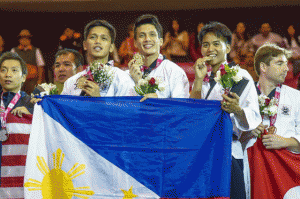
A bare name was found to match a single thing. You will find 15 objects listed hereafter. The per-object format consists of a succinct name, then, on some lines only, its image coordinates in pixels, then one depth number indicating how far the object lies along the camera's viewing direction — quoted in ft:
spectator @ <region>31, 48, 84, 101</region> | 35.45
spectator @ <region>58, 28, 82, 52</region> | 58.18
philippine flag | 22.58
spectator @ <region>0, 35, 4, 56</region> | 57.55
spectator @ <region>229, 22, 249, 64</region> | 55.01
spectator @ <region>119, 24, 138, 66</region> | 55.21
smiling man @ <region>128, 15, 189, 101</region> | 26.73
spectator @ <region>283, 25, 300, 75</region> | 52.42
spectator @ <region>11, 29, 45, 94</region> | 53.93
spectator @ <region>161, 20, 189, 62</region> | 57.72
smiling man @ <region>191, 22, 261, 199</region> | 23.26
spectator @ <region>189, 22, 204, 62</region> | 57.52
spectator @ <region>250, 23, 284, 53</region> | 55.36
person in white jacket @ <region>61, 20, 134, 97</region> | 26.84
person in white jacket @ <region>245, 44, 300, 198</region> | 25.48
